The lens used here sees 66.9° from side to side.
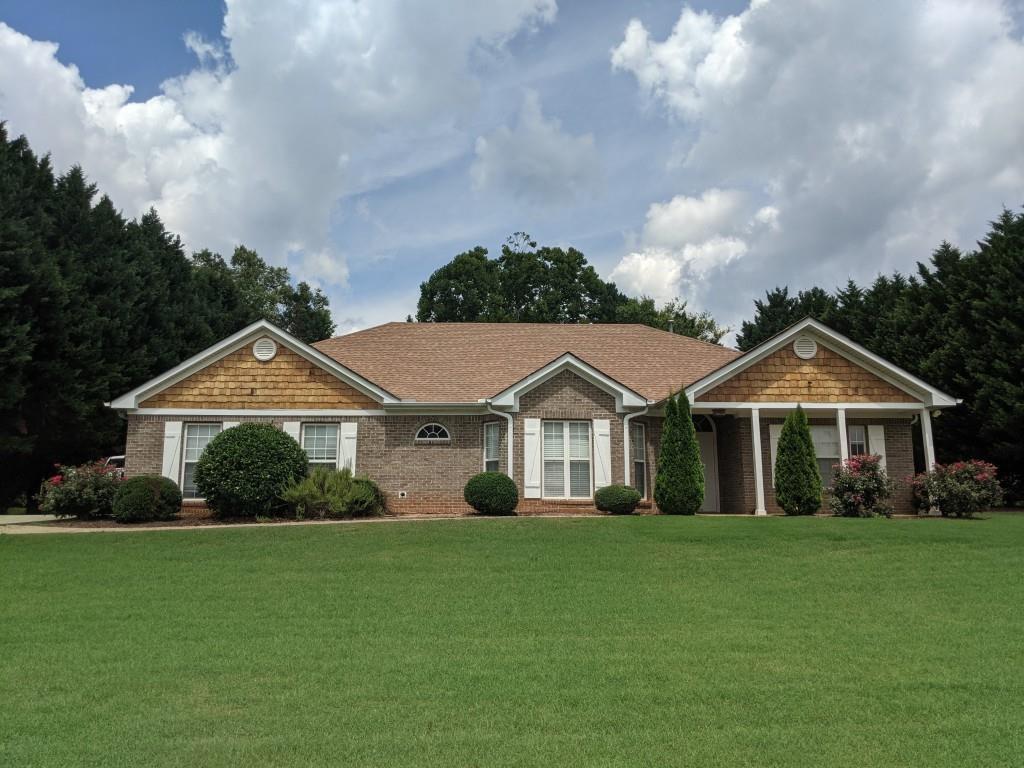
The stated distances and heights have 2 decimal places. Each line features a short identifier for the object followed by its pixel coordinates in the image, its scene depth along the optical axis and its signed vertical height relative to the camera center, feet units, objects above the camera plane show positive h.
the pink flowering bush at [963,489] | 61.26 -0.12
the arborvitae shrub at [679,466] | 59.36 +1.66
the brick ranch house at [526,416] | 64.34 +6.22
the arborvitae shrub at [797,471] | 60.54 +1.30
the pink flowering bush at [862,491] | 60.34 -0.27
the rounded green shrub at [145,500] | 57.72 -0.88
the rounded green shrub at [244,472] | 58.18 +1.21
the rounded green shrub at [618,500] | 59.73 -0.94
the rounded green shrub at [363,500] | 60.03 -0.92
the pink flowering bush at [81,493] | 62.13 -0.37
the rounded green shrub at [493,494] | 58.70 -0.47
